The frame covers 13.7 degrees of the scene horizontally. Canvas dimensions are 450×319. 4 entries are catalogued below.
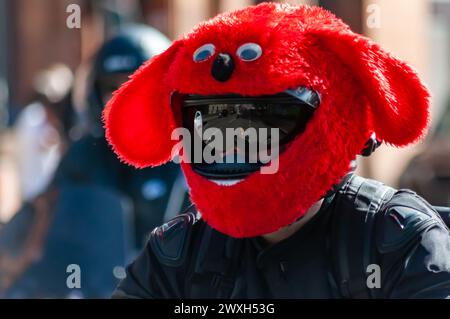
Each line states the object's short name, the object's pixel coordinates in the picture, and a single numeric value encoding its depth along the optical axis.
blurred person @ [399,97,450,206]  9.19
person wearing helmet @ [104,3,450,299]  4.19
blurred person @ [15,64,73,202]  11.59
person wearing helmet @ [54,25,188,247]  7.57
